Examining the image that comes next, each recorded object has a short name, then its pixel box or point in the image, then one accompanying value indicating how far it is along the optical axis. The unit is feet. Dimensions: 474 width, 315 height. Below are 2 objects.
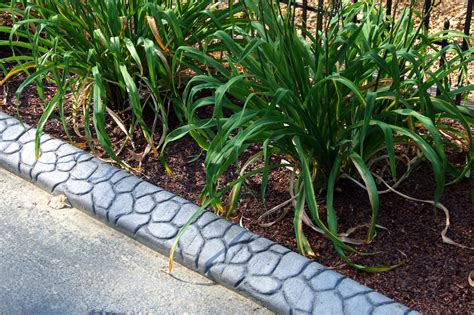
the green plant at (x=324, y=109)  10.98
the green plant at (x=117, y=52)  13.37
